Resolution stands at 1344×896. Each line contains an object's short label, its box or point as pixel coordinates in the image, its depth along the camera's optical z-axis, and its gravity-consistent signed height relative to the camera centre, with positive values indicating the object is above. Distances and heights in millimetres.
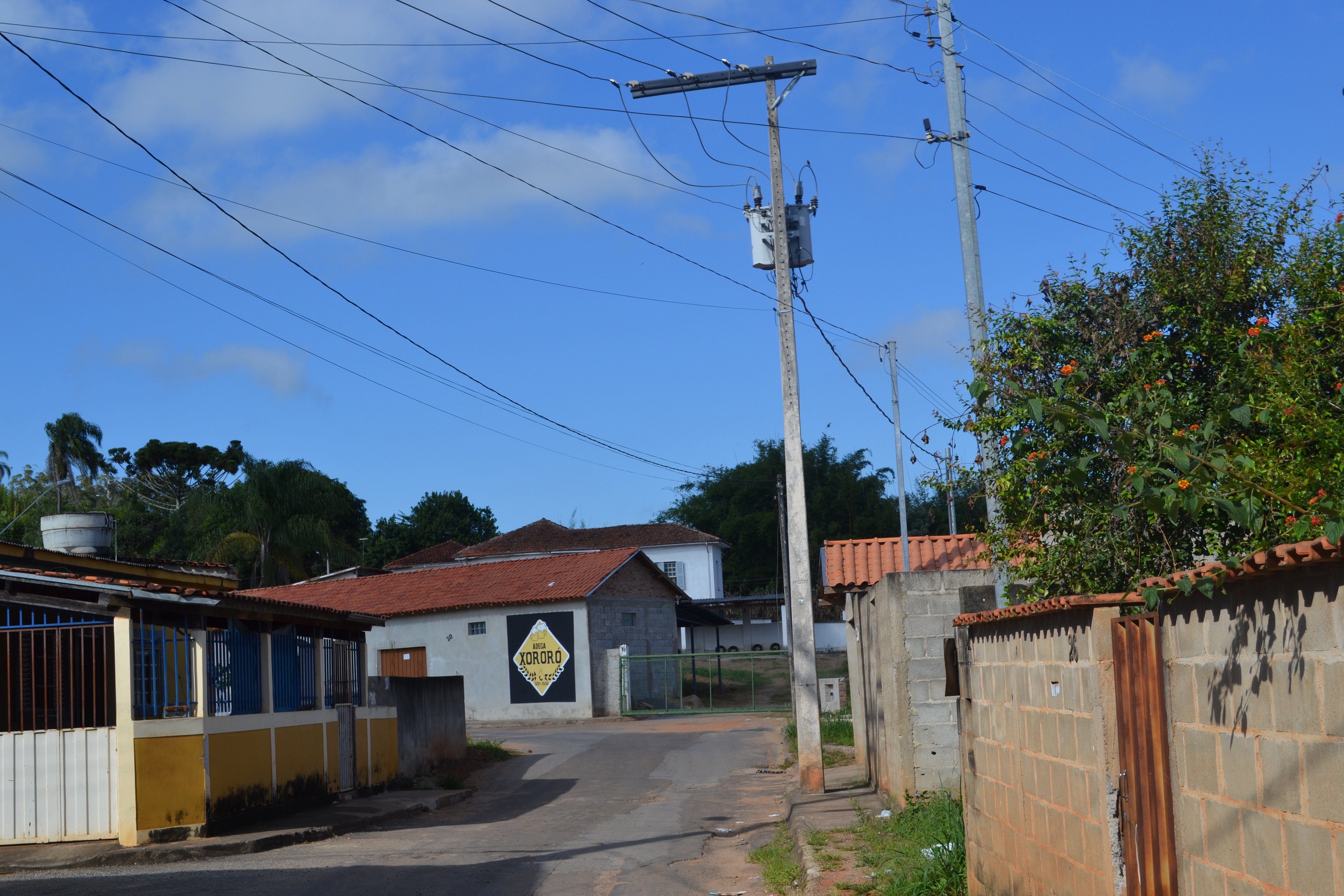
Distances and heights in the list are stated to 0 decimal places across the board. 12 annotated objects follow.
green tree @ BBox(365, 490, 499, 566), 80500 +3993
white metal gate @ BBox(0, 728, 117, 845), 12867 -1998
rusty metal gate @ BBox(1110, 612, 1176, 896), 4805 -878
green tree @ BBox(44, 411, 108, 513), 63062 +8334
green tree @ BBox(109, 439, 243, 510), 67750 +7466
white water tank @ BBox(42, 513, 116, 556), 19734 +1124
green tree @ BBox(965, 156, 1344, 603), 6324 +1172
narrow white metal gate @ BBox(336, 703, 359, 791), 17203 -2262
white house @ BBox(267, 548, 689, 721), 36938 -1536
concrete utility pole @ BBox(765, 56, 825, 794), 15047 +133
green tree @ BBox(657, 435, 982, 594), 73000 +3787
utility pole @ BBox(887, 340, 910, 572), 30938 +3946
